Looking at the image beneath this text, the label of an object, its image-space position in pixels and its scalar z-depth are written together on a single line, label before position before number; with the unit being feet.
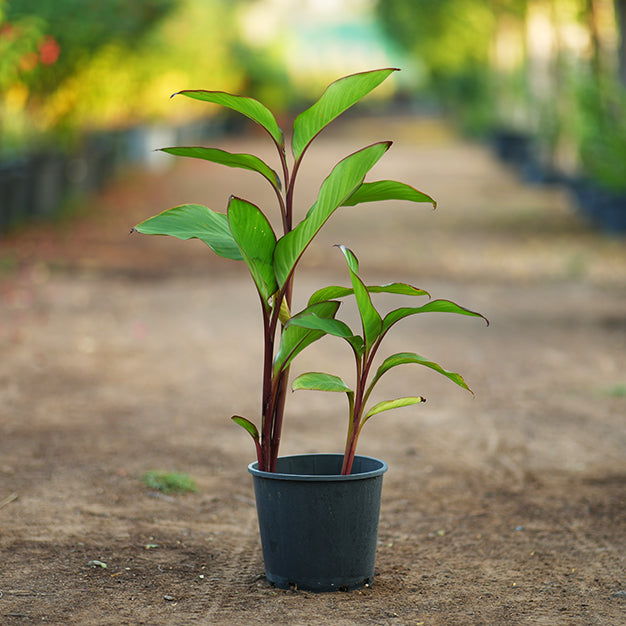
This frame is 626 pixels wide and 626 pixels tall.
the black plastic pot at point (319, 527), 10.12
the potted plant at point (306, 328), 9.78
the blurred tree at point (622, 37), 48.73
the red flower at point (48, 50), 41.19
